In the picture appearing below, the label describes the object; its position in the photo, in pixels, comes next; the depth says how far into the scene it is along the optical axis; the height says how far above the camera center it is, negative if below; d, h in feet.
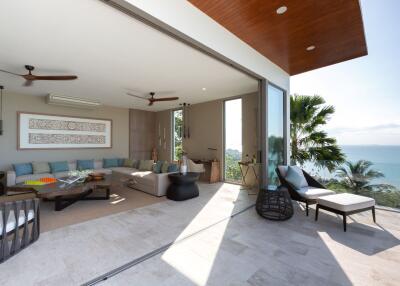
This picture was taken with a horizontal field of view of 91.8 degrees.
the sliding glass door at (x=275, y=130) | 13.68 +1.05
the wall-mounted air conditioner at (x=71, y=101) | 18.19 +4.17
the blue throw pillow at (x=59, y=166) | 18.16 -2.21
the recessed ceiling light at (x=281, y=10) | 8.45 +5.94
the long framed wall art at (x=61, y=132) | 18.35 +1.24
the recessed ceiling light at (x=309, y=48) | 11.94 +5.97
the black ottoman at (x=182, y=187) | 13.76 -3.18
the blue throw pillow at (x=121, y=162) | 22.72 -2.17
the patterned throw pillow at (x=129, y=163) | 21.43 -2.23
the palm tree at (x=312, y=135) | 15.12 +0.79
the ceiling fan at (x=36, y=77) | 10.72 +3.76
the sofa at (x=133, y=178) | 14.85 -2.88
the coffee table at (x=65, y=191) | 11.56 -2.98
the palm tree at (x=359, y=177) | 13.02 -2.30
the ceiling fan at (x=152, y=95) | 16.73 +4.57
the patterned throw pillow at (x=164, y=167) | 16.01 -1.96
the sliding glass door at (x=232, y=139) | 19.84 +0.50
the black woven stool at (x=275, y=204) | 10.44 -3.31
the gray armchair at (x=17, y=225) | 6.41 -2.97
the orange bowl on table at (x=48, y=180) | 14.17 -2.76
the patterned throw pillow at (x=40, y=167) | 17.16 -2.18
